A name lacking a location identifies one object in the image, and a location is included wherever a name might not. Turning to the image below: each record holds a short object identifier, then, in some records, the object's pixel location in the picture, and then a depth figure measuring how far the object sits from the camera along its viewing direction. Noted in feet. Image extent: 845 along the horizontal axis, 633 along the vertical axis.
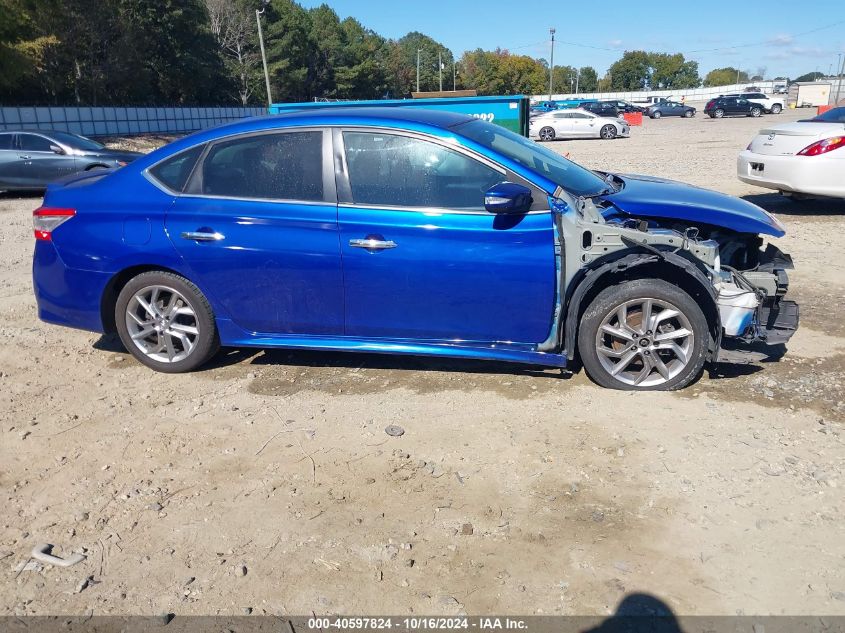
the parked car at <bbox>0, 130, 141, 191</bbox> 43.83
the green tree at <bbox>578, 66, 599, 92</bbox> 466.70
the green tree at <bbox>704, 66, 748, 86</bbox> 515.17
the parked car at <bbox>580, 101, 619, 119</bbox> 129.86
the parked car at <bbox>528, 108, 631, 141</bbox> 98.73
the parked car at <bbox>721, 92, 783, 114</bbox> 149.28
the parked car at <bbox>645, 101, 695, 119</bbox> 160.56
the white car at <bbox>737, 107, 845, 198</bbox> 28.19
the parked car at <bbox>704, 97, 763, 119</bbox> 142.72
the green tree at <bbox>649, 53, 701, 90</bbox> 449.06
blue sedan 13.10
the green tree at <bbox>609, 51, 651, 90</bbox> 444.14
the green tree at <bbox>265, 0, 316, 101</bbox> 209.15
